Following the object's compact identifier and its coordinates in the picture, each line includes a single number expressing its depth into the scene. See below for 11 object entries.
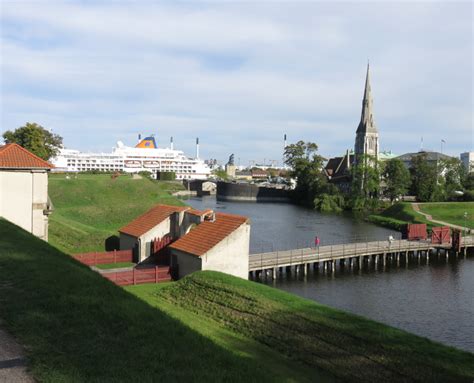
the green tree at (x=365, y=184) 98.97
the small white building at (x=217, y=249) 27.80
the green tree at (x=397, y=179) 100.50
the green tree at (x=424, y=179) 97.81
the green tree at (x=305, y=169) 113.31
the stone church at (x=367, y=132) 128.25
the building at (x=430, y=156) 114.81
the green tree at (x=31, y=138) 72.25
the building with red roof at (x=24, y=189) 31.30
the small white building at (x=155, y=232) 33.62
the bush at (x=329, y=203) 97.62
